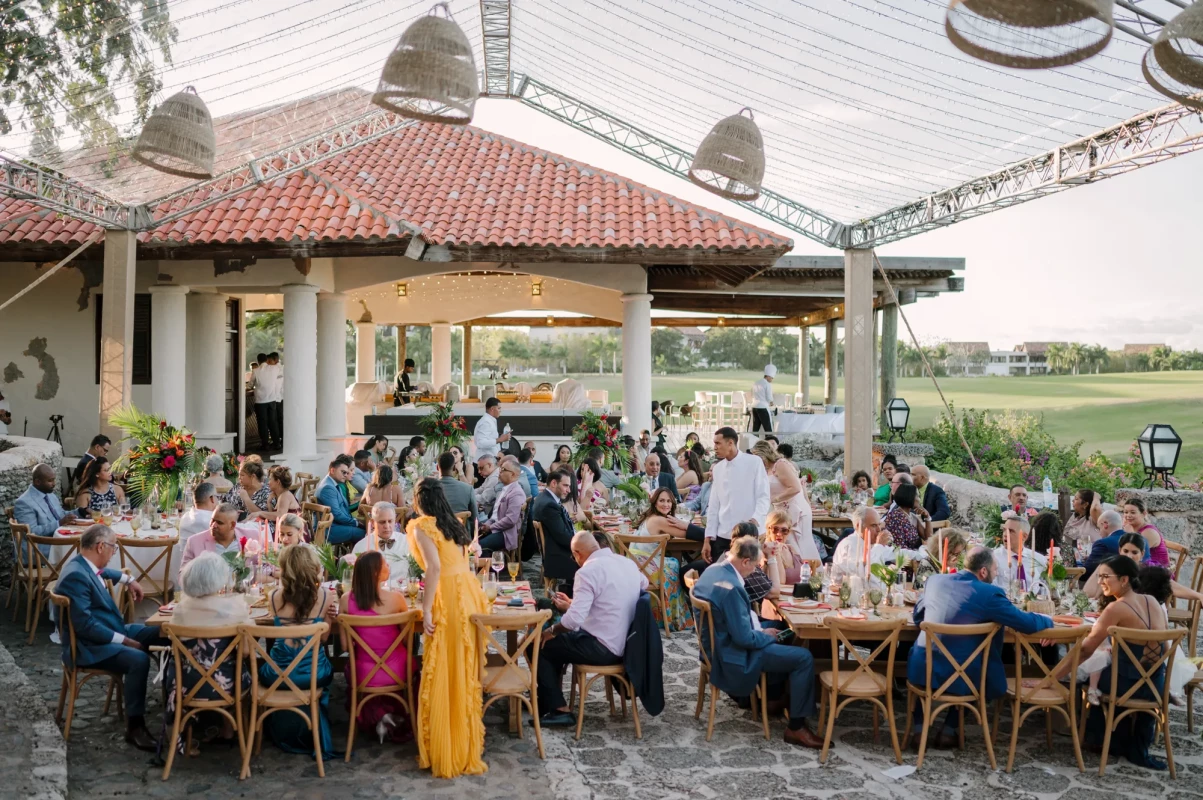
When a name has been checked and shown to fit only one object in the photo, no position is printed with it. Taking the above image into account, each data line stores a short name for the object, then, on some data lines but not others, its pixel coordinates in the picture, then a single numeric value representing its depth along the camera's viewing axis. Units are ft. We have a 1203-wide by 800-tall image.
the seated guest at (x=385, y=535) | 23.38
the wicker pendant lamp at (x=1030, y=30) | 15.62
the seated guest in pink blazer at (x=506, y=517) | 31.91
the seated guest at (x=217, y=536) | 23.47
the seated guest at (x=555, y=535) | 28.04
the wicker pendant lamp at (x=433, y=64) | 23.77
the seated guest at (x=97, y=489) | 30.04
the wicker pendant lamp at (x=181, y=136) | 30.60
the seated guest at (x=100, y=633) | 18.76
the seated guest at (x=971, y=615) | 18.44
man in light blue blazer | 26.99
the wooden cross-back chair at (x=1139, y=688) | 18.11
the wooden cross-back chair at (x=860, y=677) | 18.66
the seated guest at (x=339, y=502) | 30.63
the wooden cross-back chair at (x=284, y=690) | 17.17
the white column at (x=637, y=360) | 51.72
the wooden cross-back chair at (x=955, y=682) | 18.04
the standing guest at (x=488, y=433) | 42.34
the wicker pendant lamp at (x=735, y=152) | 31.94
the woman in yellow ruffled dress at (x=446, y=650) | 17.88
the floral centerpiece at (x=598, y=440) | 42.14
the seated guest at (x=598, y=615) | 20.21
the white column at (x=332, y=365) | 53.01
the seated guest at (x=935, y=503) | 31.94
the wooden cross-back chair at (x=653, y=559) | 27.25
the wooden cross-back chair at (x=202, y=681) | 17.21
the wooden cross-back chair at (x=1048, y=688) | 18.56
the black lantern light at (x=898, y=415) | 55.47
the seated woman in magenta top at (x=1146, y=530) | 24.77
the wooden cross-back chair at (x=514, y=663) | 18.54
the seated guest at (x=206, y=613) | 17.69
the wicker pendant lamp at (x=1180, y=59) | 17.07
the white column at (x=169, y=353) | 45.96
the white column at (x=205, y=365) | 50.88
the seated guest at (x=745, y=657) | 19.61
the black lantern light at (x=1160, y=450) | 34.37
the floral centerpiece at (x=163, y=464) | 33.32
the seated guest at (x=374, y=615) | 18.37
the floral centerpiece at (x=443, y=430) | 45.44
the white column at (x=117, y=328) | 39.59
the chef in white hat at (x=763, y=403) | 69.15
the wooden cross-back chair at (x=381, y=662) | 18.04
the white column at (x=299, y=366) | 46.16
